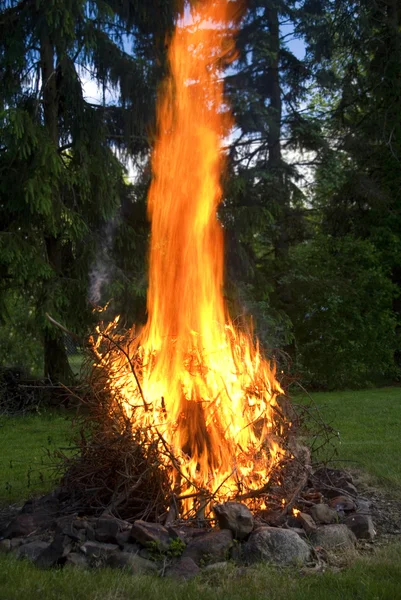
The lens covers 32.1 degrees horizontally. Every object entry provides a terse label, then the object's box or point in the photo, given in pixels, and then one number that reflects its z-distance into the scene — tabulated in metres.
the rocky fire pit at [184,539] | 4.21
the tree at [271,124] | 16.84
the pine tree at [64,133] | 10.78
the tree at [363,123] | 17.58
